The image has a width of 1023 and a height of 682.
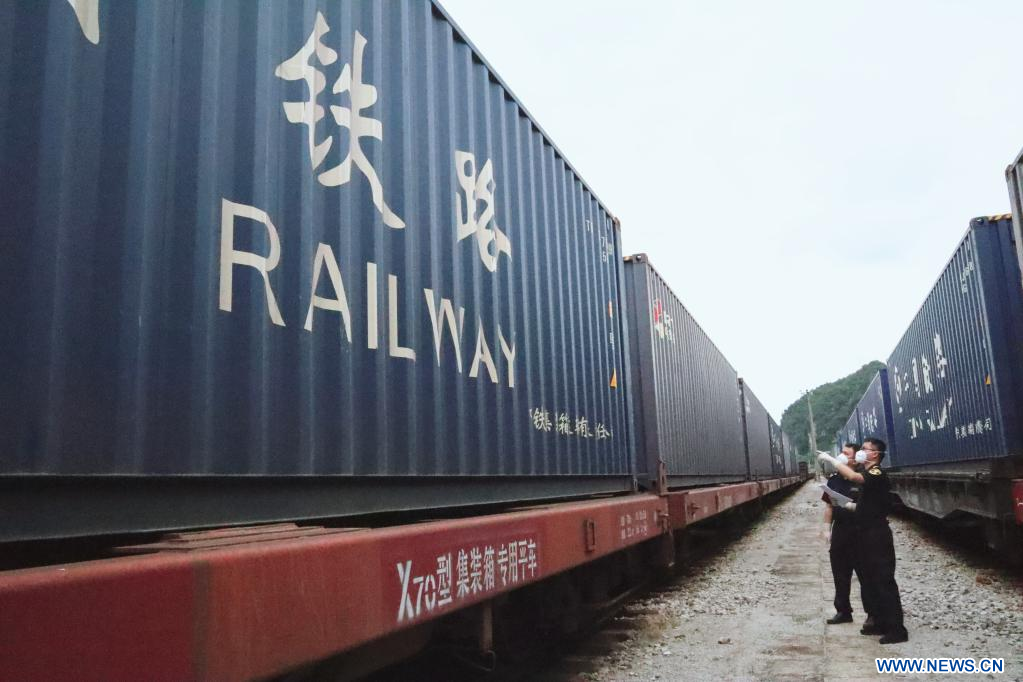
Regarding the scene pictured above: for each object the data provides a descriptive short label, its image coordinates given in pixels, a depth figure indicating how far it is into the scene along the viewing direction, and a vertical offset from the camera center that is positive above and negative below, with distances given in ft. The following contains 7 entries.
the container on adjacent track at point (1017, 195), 19.27 +6.27
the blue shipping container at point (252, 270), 5.45 +1.97
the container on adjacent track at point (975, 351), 23.03 +3.45
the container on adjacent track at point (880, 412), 53.47 +3.39
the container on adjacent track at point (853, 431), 86.84 +3.53
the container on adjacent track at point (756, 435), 52.92 +2.03
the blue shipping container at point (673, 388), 22.27 +2.65
